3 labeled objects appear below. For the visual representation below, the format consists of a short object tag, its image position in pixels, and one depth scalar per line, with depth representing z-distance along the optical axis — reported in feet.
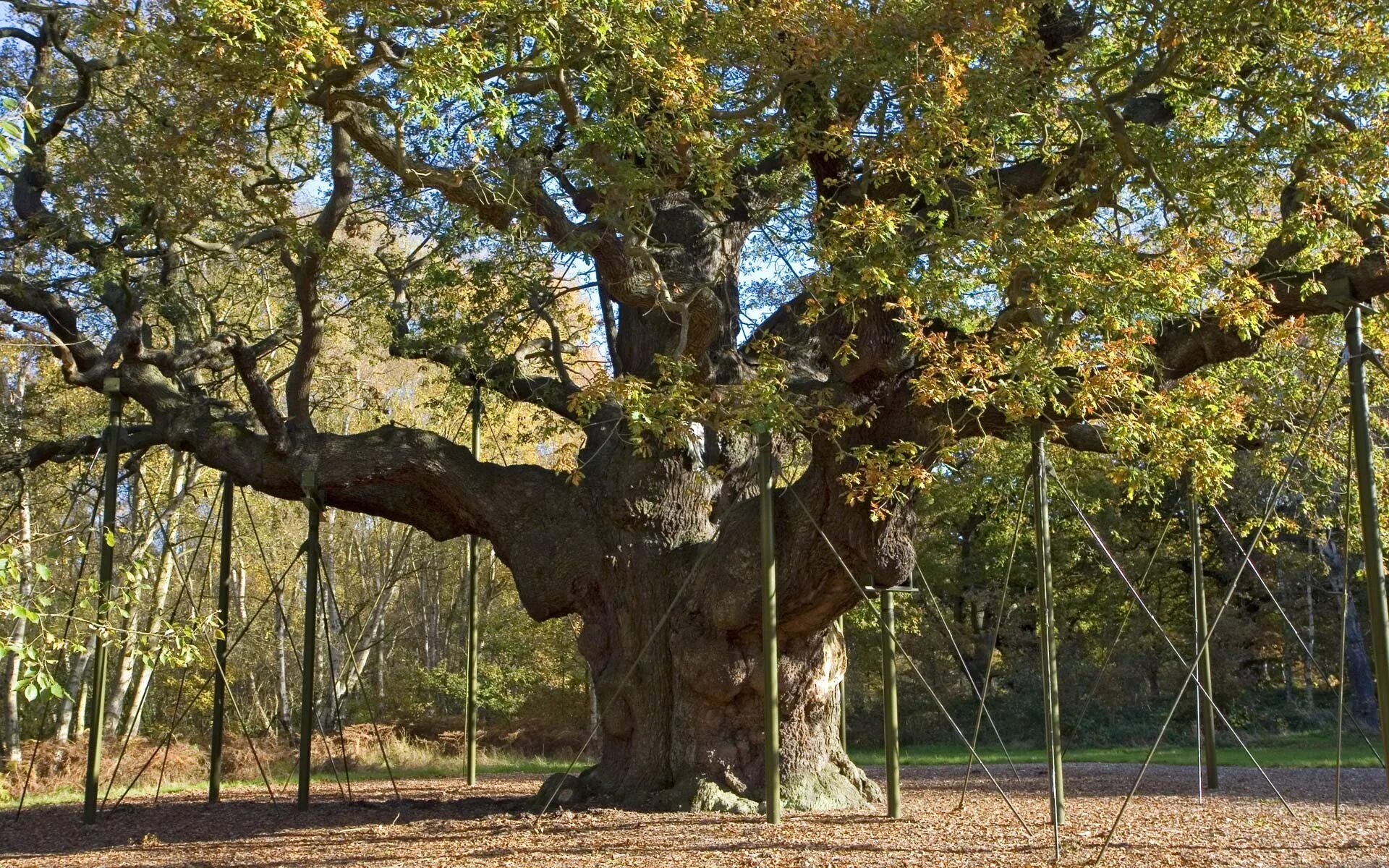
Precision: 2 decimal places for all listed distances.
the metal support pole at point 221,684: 33.71
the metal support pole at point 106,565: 28.96
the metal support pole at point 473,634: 37.58
